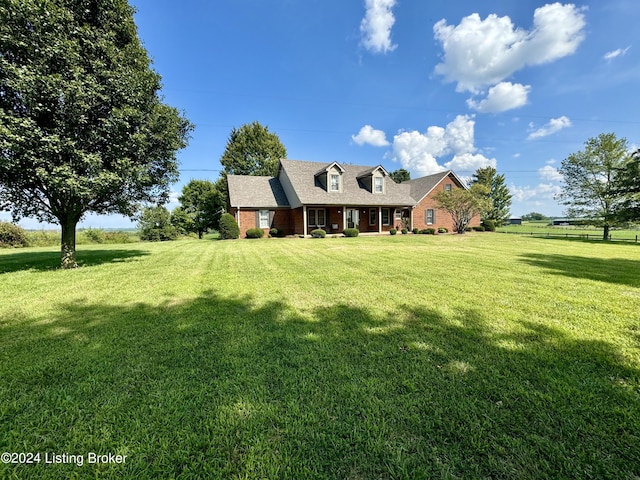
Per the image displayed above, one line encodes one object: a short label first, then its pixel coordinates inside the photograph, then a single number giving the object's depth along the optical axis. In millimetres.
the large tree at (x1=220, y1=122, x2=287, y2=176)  37250
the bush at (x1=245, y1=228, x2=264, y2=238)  21108
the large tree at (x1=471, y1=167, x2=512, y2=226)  45062
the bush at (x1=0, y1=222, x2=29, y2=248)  18531
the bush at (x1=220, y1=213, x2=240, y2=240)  20734
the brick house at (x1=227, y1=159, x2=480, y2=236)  22203
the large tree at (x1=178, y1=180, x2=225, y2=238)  31703
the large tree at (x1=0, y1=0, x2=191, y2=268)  6691
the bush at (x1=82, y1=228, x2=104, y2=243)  22269
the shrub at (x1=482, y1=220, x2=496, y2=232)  30734
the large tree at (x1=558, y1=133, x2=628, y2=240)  23156
